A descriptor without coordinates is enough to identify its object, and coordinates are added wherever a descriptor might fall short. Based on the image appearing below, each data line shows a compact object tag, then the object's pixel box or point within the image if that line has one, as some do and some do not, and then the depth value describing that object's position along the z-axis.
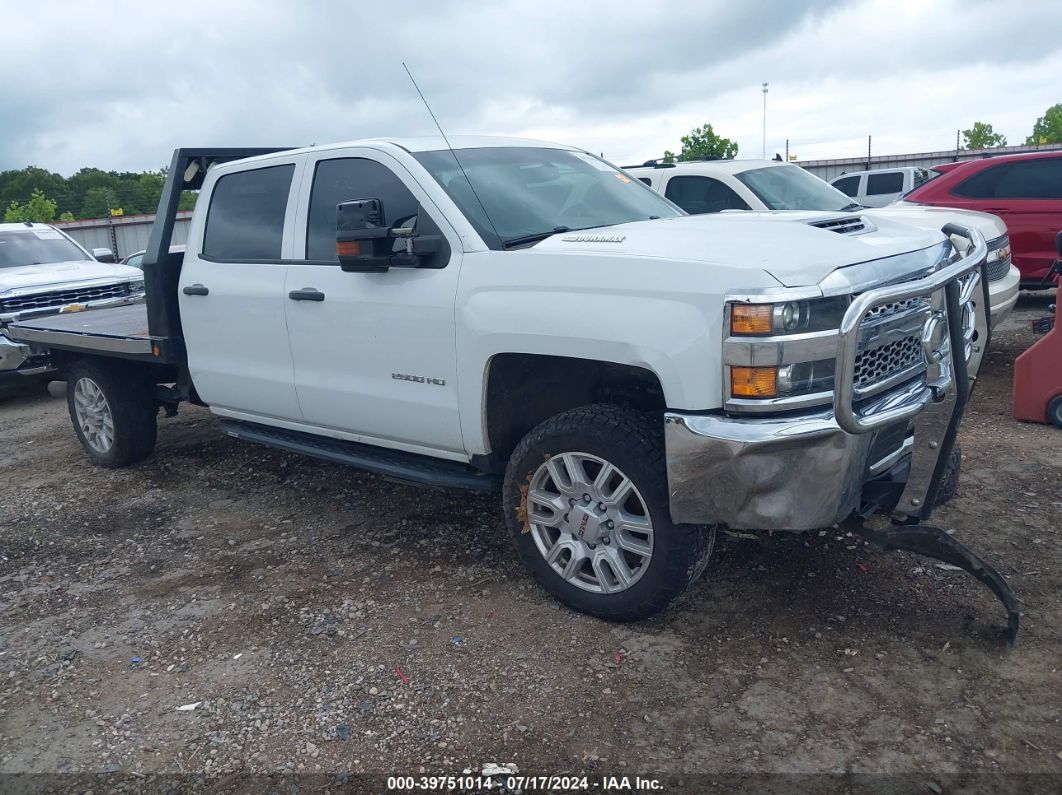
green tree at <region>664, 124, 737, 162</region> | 32.56
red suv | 9.18
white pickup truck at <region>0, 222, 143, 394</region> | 8.93
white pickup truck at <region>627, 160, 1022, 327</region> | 7.71
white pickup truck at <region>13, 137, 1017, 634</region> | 3.13
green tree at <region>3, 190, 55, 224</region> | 45.38
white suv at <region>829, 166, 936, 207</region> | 15.87
